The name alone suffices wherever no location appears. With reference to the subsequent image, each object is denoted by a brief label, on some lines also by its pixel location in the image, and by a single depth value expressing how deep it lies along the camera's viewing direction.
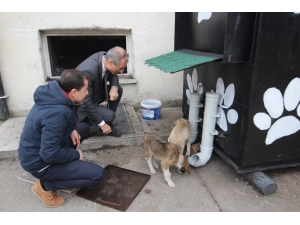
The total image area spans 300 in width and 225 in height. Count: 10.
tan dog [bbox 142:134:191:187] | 2.59
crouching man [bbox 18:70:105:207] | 1.89
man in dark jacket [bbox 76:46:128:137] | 3.00
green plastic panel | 2.36
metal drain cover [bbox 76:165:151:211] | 2.38
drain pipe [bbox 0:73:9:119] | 4.13
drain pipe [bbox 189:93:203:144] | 3.27
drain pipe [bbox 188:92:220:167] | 2.81
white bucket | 4.14
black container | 2.12
